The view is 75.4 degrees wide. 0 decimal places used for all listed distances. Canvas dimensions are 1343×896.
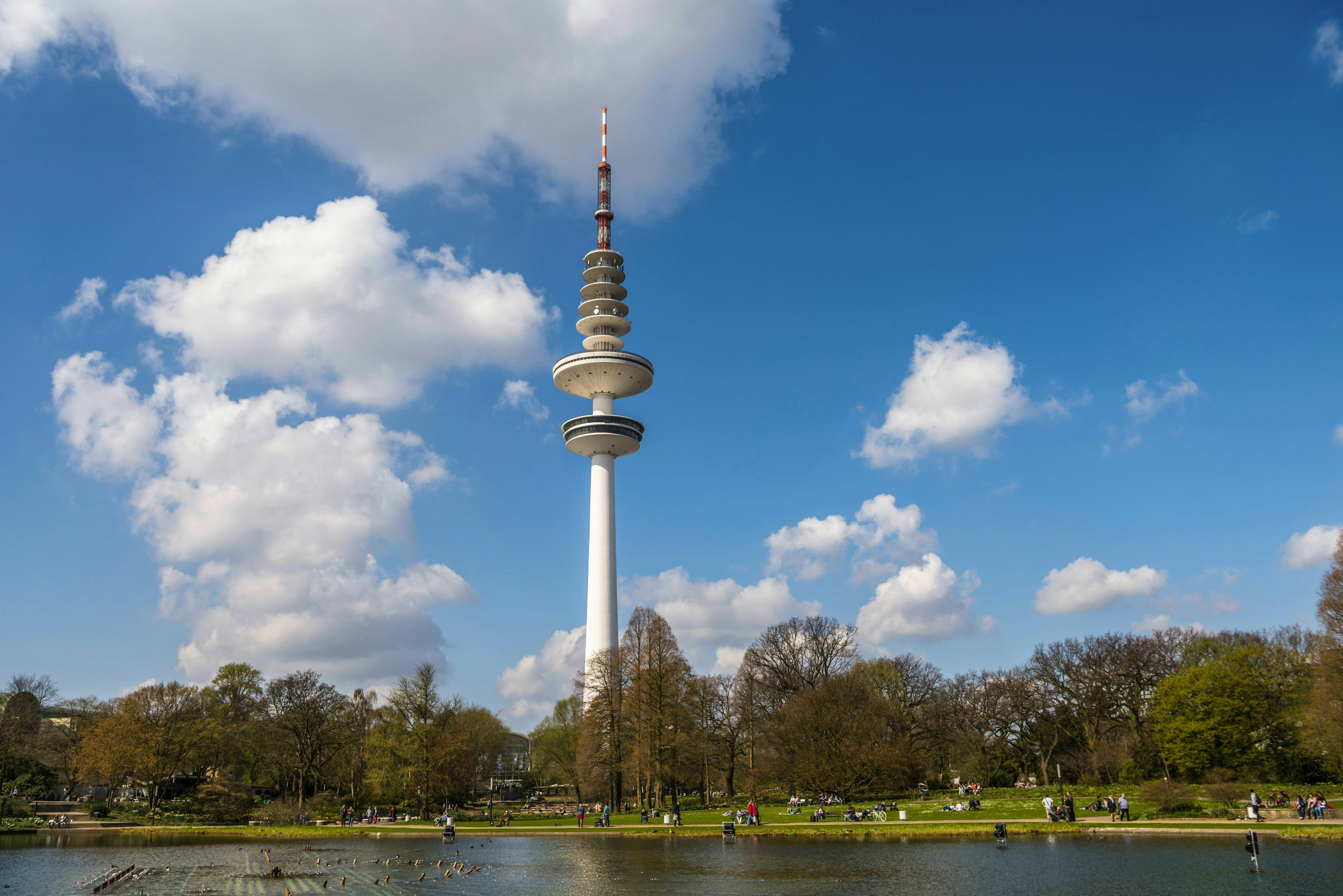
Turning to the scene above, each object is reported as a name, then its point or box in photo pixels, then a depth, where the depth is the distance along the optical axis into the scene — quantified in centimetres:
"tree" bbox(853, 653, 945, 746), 8106
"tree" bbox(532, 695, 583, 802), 9588
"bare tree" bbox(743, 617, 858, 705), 7919
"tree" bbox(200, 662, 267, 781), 7644
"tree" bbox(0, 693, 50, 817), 6988
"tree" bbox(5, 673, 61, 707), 9119
